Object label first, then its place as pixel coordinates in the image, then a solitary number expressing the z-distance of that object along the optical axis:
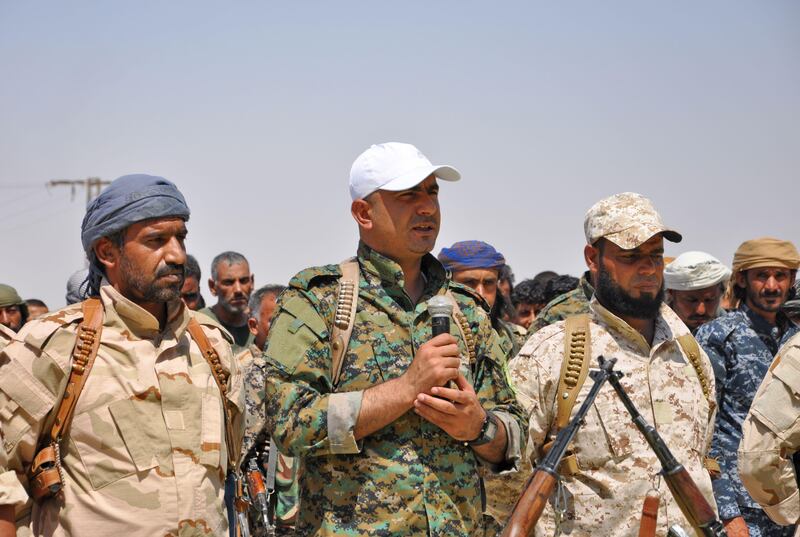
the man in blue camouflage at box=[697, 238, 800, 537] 7.11
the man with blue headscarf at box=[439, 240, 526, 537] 8.52
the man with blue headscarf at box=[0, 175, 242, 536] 4.04
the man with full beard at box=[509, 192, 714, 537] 5.16
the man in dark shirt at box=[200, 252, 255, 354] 10.80
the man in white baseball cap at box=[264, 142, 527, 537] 4.22
